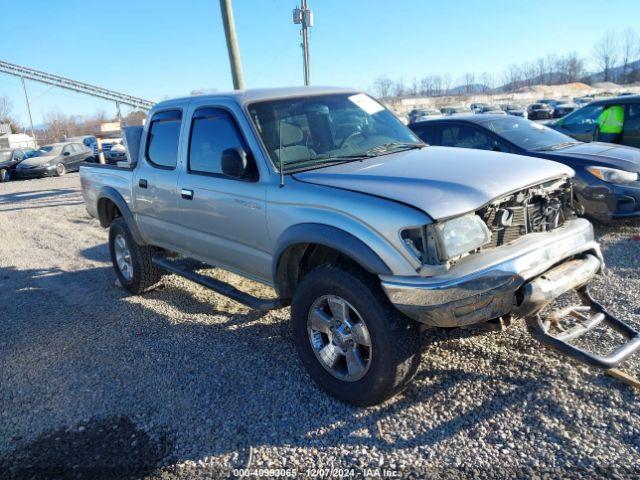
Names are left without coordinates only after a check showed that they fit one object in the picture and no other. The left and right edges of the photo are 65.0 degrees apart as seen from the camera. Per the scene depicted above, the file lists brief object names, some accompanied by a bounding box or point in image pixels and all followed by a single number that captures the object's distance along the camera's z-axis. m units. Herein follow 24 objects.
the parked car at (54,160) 22.31
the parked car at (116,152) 20.45
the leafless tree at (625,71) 101.04
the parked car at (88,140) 27.65
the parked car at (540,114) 27.92
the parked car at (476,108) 44.53
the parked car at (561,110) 30.68
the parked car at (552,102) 42.05
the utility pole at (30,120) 47.75
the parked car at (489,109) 40.84
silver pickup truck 2.73
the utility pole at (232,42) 9.20
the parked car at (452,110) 44.00
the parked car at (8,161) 23.00
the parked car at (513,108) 32.78
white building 43.44
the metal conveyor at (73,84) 50.22
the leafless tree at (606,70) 116.88
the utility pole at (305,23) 15.93
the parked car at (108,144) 24.85
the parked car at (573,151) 6.20
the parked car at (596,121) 8.45
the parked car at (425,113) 38.67
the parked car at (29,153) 23.86
